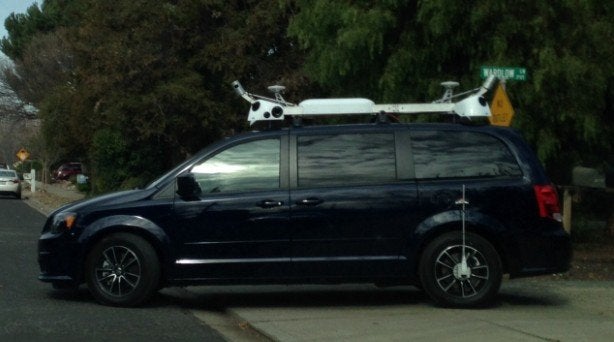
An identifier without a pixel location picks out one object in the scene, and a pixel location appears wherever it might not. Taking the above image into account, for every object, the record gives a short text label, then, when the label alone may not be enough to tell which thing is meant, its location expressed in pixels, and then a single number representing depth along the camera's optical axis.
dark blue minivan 10.28
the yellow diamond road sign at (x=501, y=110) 13.00
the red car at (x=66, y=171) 78.81
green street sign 12.66
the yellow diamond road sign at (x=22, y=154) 56.41
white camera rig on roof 10.61
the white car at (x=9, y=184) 48.19
